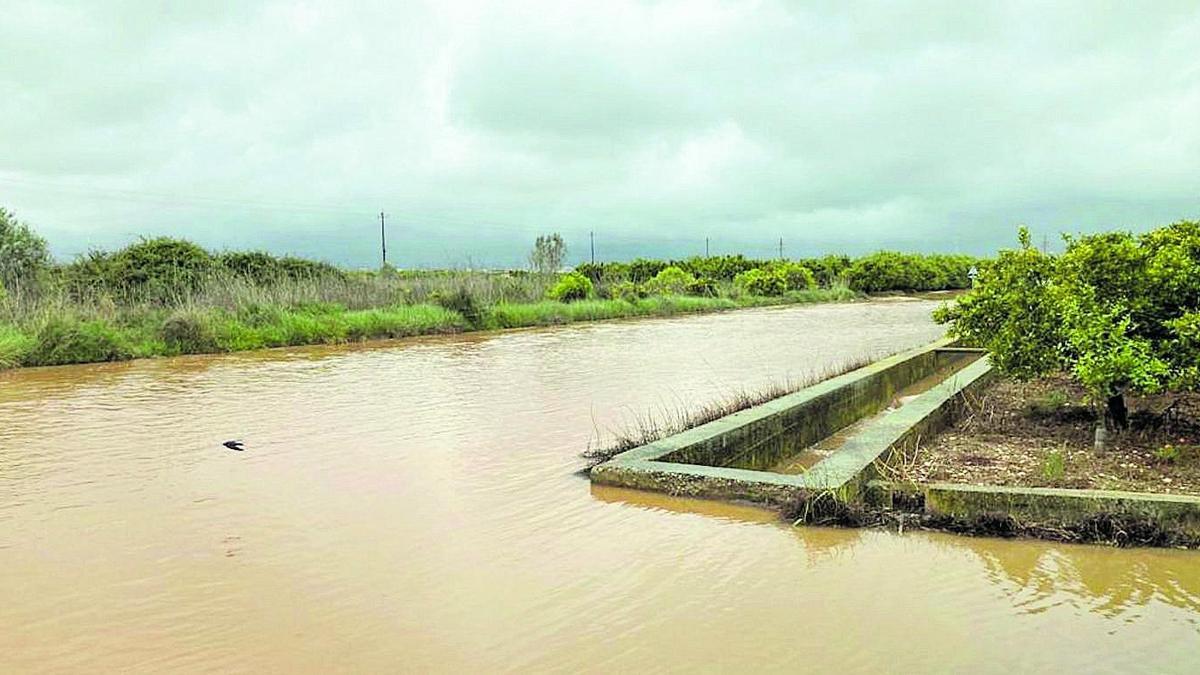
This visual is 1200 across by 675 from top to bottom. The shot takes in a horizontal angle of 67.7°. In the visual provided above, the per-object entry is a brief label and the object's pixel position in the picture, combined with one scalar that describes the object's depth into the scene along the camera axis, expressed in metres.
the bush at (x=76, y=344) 14.69
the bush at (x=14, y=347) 14.01
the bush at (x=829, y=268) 49.19
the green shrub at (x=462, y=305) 22.70
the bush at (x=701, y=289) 37.05
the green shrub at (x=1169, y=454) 5.72
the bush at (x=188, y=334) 16.45
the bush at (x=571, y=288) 28.44
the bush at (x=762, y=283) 40.31
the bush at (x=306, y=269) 27.02
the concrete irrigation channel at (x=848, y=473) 4.61
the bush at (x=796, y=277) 42.97
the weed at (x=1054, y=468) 5.52
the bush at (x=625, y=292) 30.62
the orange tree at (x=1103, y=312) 5.78
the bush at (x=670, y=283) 34.59
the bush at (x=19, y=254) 20.89
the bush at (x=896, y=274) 51.41
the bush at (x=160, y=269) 22.06
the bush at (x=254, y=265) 25.77
